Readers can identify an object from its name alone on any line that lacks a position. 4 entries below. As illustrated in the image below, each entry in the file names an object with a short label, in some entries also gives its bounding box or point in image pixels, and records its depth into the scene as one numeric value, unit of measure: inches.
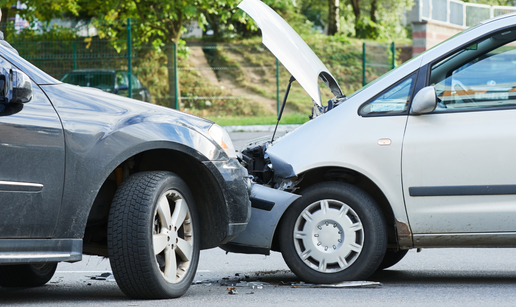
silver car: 355.3
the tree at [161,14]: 1651.1
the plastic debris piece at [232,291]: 349.3
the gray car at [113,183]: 289.0
